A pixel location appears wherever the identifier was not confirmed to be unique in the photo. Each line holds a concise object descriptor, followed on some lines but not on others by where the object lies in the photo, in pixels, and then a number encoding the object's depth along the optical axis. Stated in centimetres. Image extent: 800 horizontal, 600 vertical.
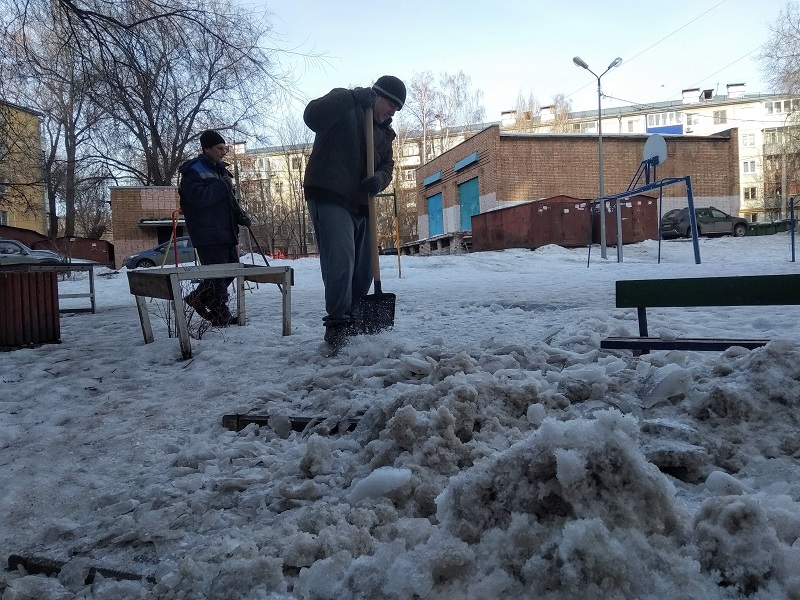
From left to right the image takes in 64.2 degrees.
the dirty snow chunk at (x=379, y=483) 184
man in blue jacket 514
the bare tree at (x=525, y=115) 4797
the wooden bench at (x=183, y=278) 391
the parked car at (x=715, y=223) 2504
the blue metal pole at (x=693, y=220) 1203
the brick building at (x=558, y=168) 2798
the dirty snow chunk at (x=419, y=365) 311
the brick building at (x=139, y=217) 2866
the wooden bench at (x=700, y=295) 287
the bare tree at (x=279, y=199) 4203
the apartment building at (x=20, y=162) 811
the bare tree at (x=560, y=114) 4969
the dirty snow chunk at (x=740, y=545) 124
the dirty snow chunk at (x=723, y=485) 170
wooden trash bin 501
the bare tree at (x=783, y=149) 2772
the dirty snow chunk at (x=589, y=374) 258
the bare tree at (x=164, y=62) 661
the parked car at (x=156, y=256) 2105
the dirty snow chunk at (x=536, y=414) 227
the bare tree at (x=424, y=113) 4250
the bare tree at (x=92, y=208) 2812
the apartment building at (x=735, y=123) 5191
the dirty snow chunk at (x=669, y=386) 235
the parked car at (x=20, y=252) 2047
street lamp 2081
